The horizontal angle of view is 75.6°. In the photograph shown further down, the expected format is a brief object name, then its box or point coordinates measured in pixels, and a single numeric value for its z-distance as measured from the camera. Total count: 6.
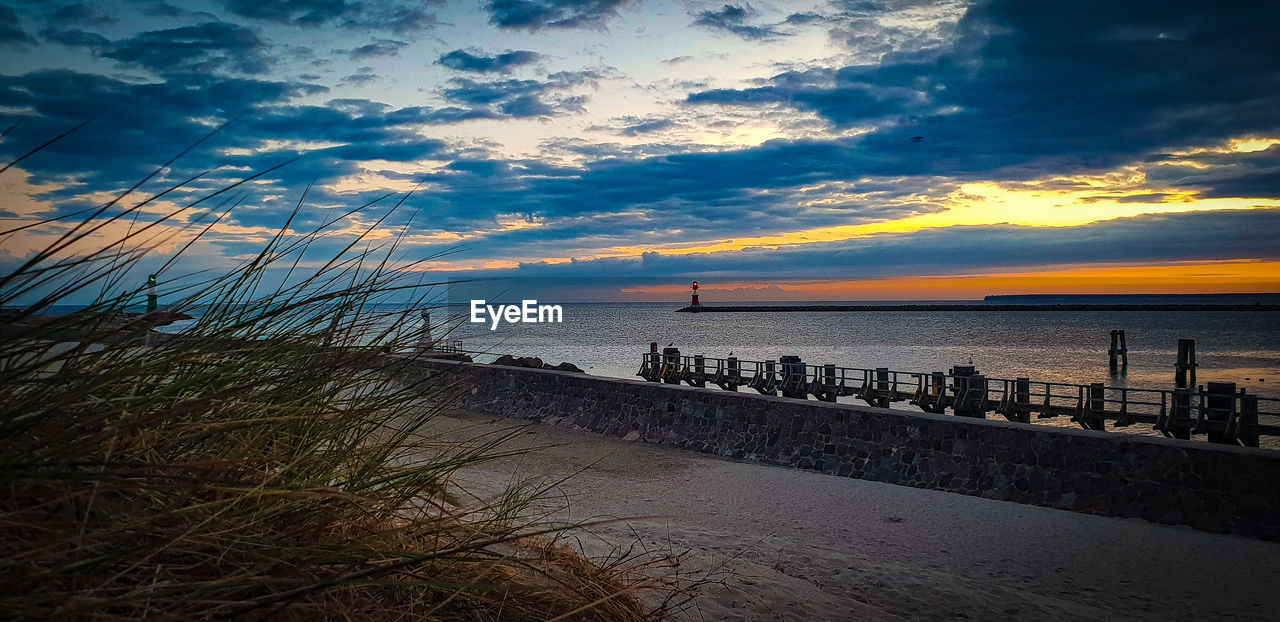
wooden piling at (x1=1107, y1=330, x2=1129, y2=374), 46.97
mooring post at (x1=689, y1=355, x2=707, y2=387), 29.41
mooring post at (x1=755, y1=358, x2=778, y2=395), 26.33
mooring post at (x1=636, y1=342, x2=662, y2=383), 31.61
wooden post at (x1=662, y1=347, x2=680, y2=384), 30.64
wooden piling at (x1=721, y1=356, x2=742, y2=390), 27.97
